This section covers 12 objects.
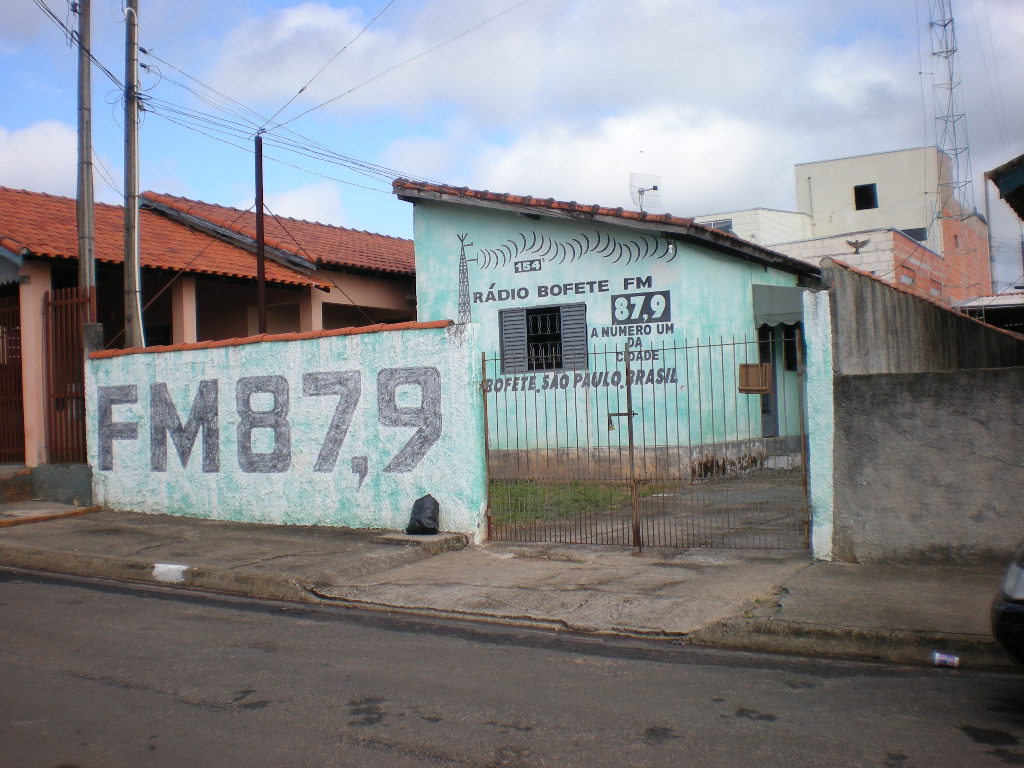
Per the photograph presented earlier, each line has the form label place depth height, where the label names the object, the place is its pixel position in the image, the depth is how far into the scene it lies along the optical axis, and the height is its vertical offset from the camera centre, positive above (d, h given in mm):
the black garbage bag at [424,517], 9211 -1059
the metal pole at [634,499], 8354 -887
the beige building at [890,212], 33250 +7441
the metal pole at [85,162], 12375 +3588
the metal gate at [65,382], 12617 +577
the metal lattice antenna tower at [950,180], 30061 +8038
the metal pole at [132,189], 12398 +3154
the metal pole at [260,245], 14305 +2705
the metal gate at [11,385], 12992 +575
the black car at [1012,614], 4184 -1025
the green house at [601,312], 14266 +1516
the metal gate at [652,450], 10672 -761
